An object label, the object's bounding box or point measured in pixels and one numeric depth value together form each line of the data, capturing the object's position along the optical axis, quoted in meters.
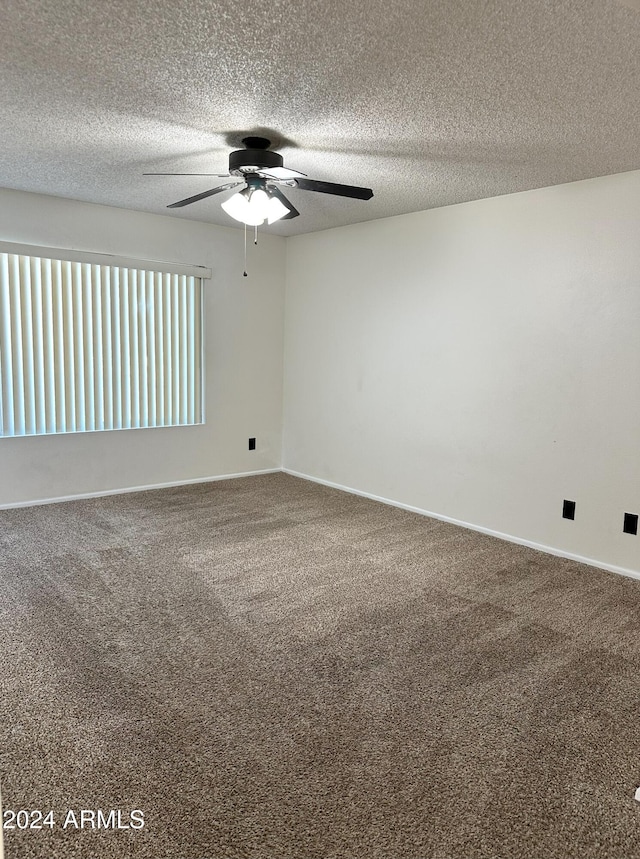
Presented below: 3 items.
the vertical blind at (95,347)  4.35
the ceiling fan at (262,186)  2.94
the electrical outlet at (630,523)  3.42
